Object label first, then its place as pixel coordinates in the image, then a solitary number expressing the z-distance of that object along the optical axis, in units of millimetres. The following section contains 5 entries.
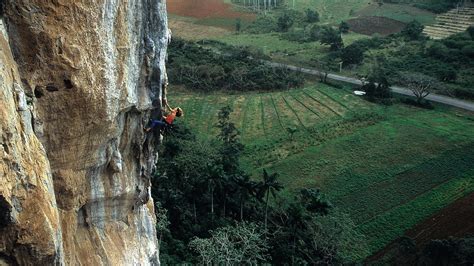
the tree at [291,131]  51625
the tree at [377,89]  62862
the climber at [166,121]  19297
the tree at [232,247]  28625
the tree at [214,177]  35844
